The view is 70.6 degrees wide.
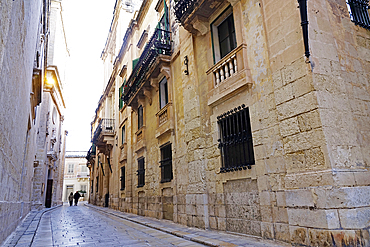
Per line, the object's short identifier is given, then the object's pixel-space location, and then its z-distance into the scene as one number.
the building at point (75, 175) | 49.78
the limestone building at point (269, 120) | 4.11
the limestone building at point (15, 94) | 3.51
